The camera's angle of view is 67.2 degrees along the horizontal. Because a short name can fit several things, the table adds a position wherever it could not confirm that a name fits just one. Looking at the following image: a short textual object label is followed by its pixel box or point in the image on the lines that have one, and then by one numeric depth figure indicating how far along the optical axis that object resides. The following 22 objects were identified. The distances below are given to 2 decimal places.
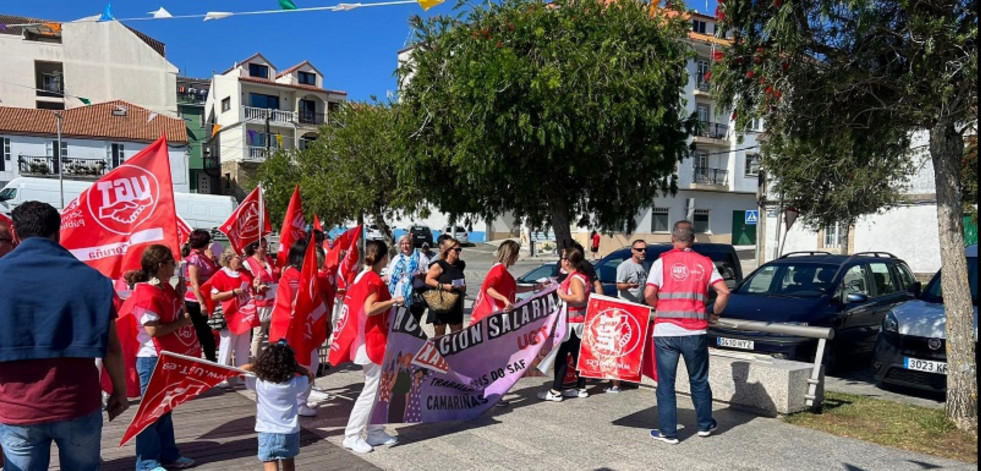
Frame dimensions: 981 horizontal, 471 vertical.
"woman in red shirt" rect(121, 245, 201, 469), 5.23
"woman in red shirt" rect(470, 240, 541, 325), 8.05
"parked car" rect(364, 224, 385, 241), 44.56
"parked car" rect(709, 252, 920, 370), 9.17
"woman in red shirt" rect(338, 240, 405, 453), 6.00
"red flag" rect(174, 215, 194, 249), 11.01
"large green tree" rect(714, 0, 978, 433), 6.35
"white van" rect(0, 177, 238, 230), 34.25
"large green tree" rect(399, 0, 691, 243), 10.77
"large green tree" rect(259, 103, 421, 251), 17.83
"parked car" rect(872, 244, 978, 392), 7.70
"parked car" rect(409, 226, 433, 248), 44.25
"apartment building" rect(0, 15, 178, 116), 48.16
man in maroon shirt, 3.21
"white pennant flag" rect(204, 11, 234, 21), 10.29
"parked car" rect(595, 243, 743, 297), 12.97
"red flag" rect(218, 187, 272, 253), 9.15
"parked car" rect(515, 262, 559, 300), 13.52
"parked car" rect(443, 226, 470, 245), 47.81
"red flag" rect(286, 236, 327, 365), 6.34
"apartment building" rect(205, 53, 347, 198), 53.81
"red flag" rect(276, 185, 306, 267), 8.74
